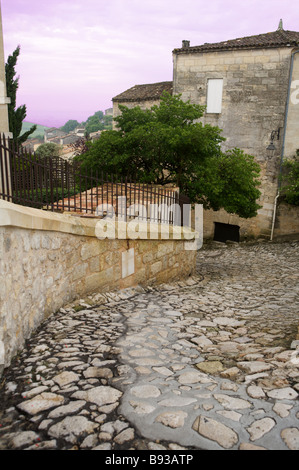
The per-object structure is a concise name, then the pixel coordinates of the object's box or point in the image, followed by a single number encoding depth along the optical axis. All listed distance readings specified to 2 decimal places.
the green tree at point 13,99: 19.84
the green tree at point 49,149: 30.05
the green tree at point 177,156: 9.12
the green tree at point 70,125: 119.01
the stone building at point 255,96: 15.65
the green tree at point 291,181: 15.09
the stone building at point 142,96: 20.23
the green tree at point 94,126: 66.24
